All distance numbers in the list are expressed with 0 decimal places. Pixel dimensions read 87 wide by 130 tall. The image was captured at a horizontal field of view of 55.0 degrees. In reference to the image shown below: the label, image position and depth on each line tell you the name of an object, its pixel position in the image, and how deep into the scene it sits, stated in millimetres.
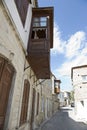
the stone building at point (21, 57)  2443
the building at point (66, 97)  39269
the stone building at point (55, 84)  18734
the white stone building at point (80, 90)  10852
